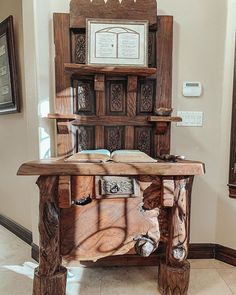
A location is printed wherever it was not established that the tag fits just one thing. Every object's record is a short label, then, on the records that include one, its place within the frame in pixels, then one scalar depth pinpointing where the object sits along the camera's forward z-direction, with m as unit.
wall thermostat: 1.69
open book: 1.24
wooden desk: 1.17
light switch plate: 1.71
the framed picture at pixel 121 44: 1.55
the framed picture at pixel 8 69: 1.96
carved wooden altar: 1.22
